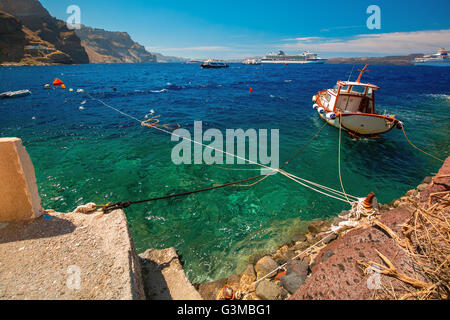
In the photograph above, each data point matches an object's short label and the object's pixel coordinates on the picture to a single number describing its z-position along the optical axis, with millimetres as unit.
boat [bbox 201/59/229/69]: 111375
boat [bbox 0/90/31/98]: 27431
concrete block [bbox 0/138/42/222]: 3494
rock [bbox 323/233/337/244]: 5691
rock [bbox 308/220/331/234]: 6848
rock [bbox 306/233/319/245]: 6285
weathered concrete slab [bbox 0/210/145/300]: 2914
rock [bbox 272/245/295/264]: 5652
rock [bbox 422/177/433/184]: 9661
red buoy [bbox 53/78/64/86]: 41500
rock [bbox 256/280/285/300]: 4280
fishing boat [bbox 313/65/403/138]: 14578
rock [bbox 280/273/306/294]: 4279
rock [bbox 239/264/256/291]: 5059
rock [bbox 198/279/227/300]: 4887
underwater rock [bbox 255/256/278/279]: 5299
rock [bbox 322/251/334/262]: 4323
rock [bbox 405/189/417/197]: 8439
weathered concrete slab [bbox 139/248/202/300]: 3742
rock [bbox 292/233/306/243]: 6617
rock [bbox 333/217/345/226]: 6703
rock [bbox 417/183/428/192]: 9027
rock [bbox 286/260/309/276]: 4594
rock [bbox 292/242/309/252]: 6082
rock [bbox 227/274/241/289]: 5199
